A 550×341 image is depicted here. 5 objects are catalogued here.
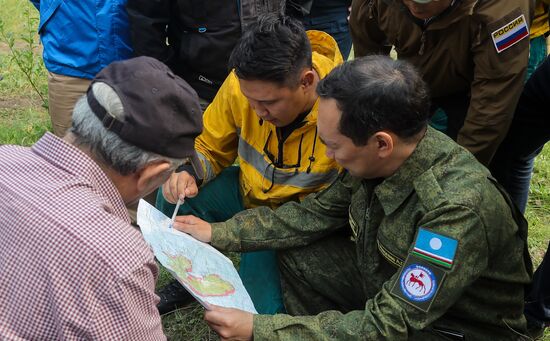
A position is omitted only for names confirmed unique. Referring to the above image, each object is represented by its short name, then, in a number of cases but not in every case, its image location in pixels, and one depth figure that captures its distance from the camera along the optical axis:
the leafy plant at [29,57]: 4.95
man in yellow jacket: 2.64
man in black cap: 1.54
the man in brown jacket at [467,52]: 2.67
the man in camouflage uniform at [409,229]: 2.06
